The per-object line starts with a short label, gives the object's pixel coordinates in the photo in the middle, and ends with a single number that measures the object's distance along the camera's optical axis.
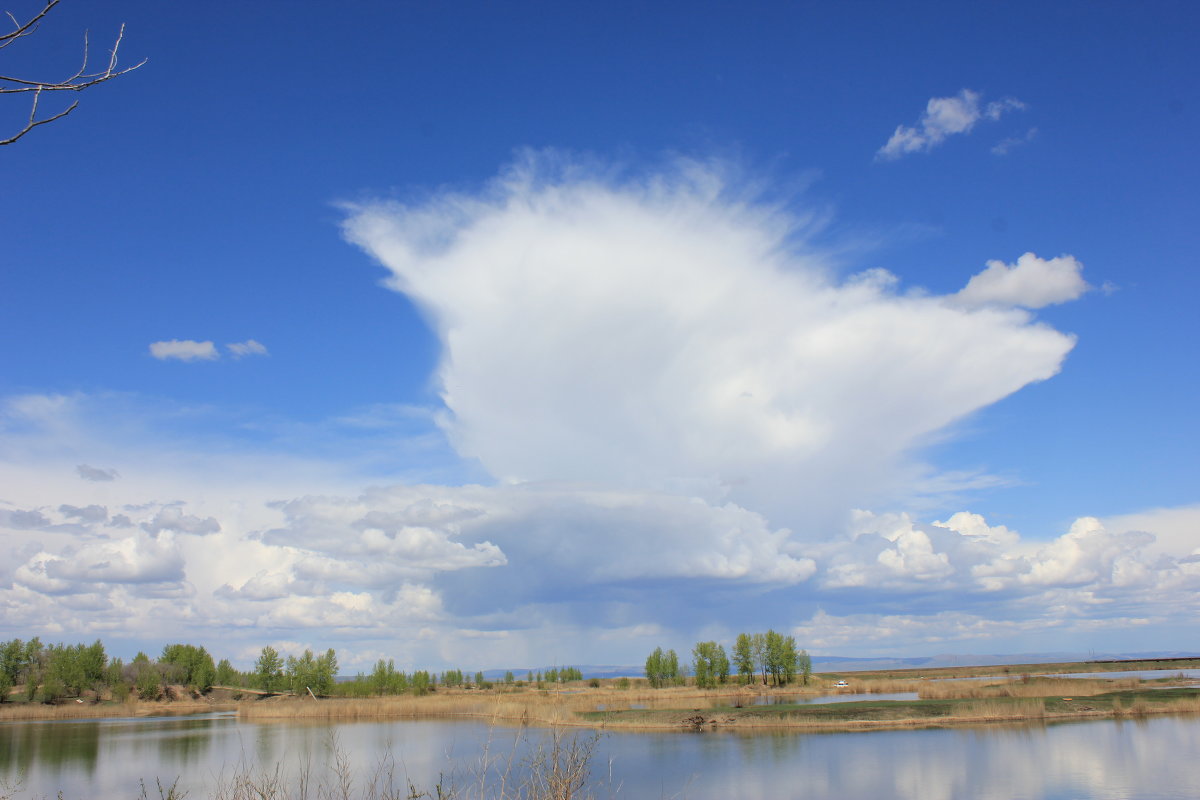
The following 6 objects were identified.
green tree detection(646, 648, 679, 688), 99.44
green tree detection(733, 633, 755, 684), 93.50
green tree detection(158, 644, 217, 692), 98.75
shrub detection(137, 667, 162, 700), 88.31
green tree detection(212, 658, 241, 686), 107.56
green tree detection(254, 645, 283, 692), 98.50
